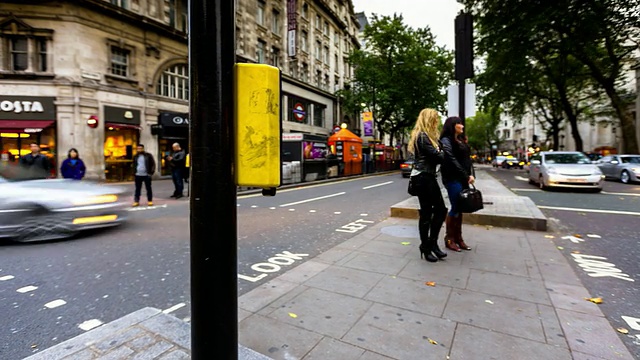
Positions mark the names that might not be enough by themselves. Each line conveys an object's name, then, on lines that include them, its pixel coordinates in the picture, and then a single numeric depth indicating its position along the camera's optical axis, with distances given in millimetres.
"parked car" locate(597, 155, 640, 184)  16703
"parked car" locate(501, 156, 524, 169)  43984
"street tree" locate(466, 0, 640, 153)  18891
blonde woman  4117
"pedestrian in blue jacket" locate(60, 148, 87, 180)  9664
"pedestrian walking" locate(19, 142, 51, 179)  8836
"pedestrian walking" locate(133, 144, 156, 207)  9742
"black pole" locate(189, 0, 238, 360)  1510
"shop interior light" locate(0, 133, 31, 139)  15688
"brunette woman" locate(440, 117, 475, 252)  4406
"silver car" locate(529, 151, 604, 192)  12008
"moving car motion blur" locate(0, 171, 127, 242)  5211
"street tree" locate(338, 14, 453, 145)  34375
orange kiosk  23375
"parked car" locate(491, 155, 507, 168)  46528
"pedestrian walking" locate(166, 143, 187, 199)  11421
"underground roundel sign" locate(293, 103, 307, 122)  30578
